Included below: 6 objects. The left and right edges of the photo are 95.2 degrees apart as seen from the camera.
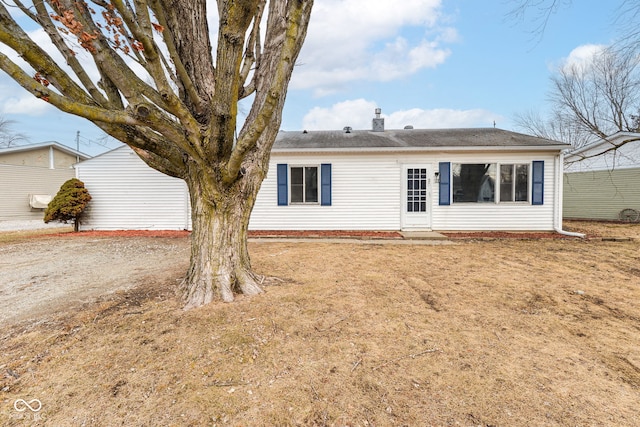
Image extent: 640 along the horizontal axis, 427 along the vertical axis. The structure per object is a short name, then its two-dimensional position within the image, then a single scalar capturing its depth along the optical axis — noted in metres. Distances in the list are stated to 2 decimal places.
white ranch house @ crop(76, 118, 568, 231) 9.04
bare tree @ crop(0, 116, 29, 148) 24.81
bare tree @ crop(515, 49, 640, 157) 17.42
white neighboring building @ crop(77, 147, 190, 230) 9.90
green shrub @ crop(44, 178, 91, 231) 9.14
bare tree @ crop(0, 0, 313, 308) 2.44
